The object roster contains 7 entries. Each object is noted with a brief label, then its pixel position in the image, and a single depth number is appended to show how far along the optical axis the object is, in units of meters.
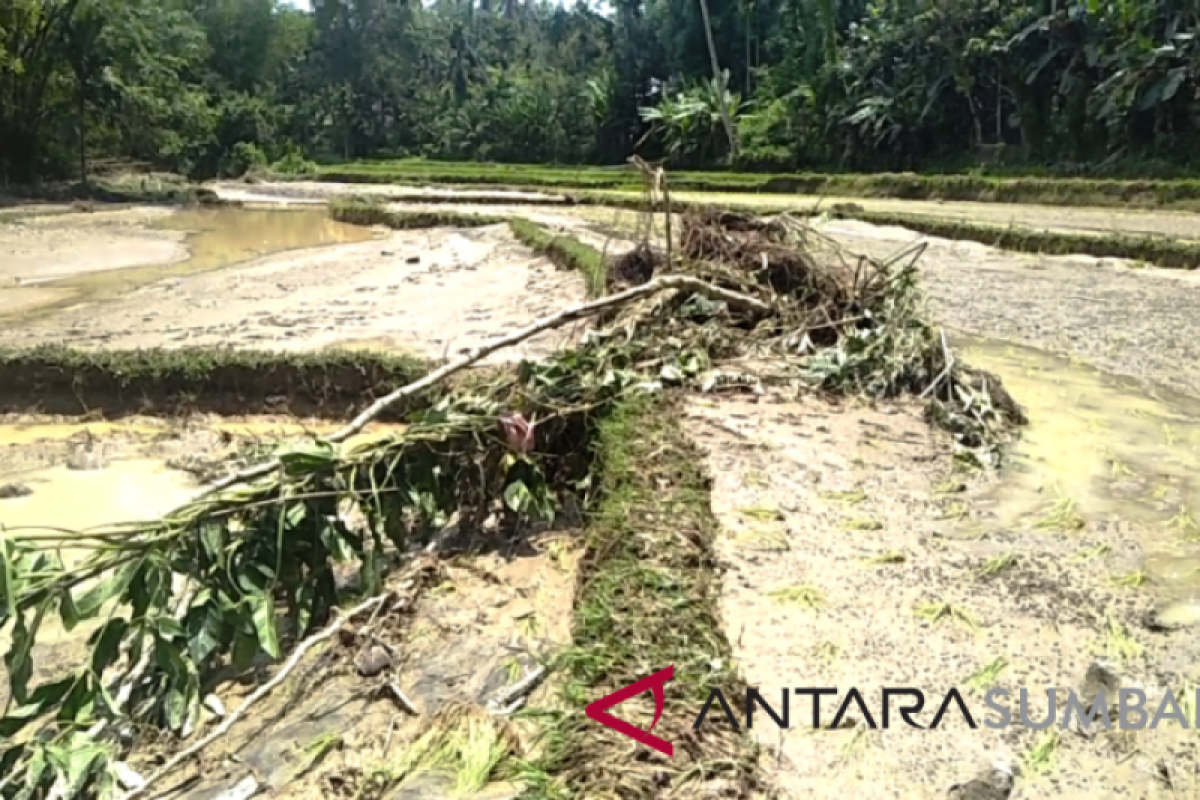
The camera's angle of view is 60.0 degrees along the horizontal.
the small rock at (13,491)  6.35
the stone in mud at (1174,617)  3.66
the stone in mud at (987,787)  2.66
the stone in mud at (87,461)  6.89
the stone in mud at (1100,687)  3.08
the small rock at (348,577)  4.54
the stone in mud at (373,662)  3.82
